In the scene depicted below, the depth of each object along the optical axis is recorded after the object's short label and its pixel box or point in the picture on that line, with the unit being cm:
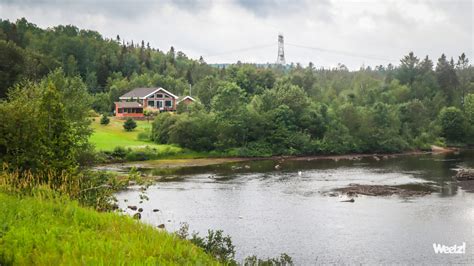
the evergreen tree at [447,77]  11169
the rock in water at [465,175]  5309
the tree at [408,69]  11892
